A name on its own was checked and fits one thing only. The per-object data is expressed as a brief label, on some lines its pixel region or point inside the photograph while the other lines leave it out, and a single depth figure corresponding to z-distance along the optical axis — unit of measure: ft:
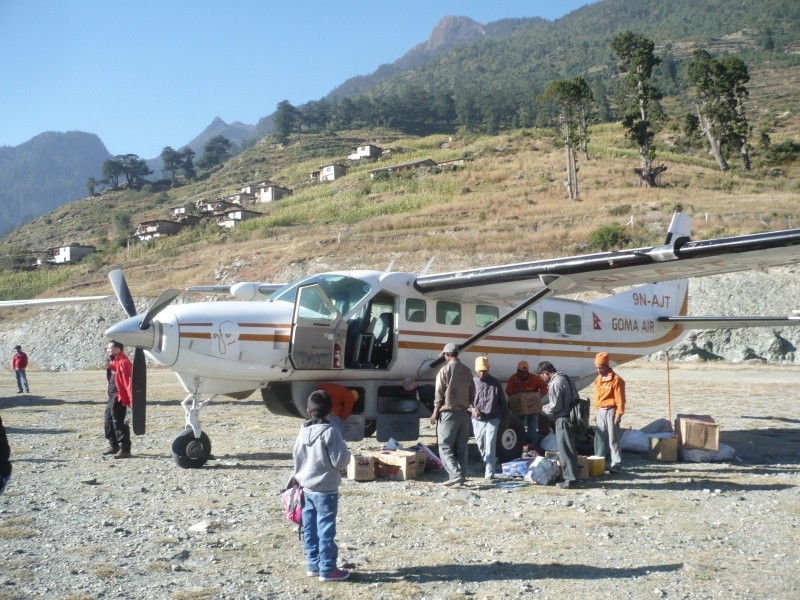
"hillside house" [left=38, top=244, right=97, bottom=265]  294.37
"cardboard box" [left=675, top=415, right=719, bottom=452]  36.35
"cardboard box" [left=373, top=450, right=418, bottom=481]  32.60
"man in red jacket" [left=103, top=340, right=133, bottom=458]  38.01
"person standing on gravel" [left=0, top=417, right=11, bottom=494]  15.87
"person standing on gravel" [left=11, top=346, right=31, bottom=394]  81.96
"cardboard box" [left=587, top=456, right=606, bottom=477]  32.60
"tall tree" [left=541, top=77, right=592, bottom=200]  204.33
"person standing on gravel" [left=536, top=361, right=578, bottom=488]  30.81
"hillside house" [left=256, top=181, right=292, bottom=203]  344.61
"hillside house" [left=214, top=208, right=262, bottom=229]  291.38
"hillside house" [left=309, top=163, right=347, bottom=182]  344.08
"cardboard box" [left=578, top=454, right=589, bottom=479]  32.22
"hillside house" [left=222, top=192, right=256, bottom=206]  361.71
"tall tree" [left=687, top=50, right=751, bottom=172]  219.61
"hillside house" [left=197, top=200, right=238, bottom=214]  331.57
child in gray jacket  18.94
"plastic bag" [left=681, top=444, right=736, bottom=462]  36.45
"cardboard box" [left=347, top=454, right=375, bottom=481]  32.04
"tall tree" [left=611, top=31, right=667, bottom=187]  191.93
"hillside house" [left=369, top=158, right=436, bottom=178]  307.35
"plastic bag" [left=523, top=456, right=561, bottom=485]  31.55
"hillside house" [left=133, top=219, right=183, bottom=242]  294.66
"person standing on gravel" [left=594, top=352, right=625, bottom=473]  33.54
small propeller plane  33.68
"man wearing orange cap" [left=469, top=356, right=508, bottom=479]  32.12
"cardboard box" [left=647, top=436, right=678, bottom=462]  36.83
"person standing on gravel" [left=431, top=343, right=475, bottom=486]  30.86
